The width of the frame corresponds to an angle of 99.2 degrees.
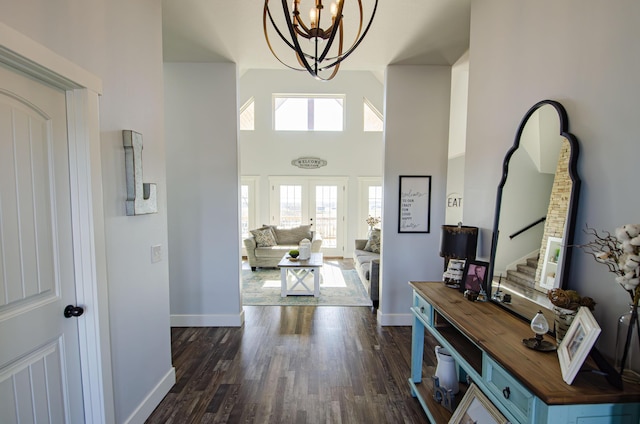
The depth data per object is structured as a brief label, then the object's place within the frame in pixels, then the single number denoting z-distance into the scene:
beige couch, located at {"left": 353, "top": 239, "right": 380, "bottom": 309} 3.91
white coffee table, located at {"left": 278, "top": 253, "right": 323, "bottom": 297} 4.29
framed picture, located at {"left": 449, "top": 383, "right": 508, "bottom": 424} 1.35
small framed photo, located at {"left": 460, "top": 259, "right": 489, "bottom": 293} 1.77
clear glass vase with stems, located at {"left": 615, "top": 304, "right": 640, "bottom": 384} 0.97
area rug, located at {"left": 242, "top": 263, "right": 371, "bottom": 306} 4.07
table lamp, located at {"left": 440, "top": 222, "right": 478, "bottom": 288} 1.93
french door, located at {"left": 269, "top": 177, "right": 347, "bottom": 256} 6.95
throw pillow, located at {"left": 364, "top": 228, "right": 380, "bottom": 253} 5.73
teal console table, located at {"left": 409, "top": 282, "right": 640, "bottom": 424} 0.92
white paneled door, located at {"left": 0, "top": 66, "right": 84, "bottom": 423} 1.14
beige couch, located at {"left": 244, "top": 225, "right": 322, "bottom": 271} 5.75
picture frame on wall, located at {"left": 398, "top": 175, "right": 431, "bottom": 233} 3.29
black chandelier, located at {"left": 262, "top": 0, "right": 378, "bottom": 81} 1.29
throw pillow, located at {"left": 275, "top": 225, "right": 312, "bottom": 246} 6.45
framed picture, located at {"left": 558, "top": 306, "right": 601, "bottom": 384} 0.92
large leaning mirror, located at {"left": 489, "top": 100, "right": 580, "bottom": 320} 1.27
